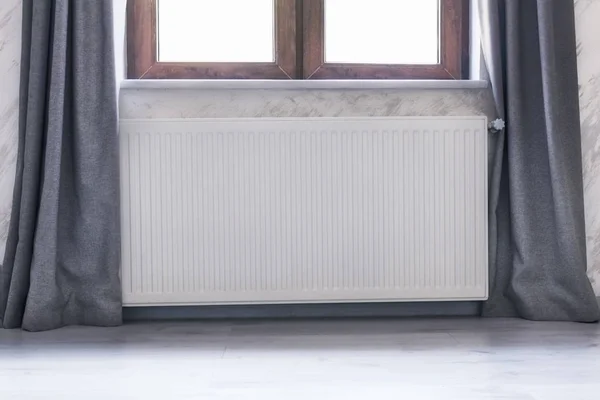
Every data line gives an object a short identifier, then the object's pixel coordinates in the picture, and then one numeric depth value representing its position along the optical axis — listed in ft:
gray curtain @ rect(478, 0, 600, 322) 7.78
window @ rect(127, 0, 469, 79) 8.36
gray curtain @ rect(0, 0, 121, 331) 7.38
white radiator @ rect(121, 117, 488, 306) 7.68
